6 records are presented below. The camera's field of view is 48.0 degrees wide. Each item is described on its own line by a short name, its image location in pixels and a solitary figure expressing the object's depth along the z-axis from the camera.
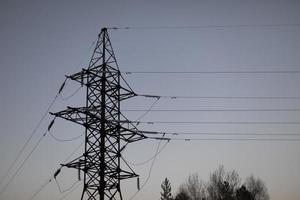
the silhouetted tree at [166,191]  86.64
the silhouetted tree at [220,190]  71.25
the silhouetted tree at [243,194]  69.12
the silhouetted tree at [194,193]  76.81
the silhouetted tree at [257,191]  79.62
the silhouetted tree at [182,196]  76.27
